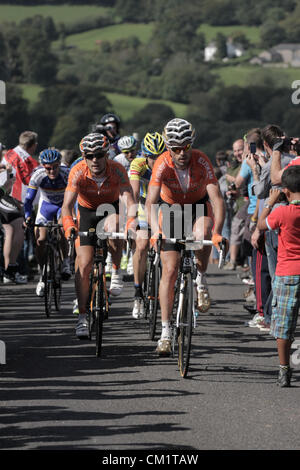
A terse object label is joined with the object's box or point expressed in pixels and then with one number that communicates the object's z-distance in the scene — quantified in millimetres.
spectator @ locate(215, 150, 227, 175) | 23902
